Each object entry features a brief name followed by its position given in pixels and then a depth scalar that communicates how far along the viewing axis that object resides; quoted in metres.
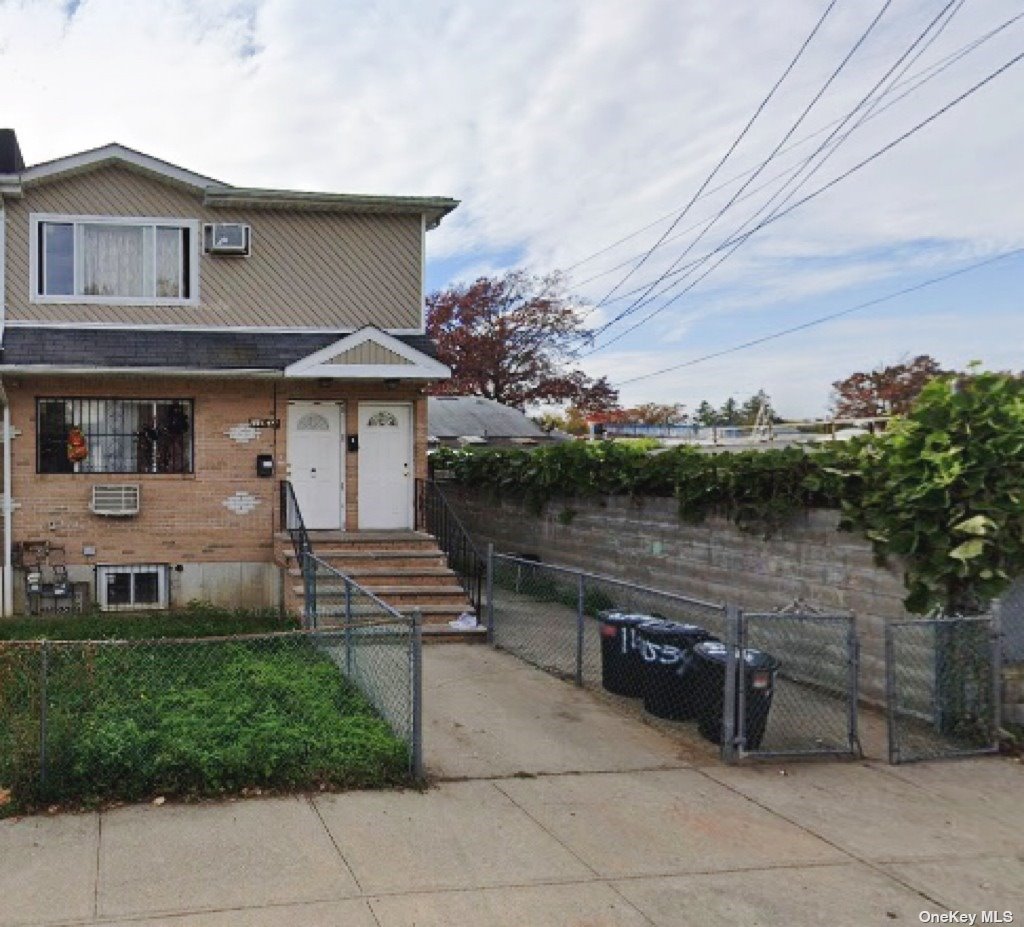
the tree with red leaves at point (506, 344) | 41.44
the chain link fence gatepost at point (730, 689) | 7.11
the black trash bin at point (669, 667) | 8.04
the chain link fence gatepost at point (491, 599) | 11.29
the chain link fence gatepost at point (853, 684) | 7.29
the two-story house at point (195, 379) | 13.44
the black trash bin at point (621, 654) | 8.62
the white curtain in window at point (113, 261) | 13.88
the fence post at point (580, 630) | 9.51
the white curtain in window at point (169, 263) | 14.16
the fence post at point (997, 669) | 7.54
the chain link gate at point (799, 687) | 7.23
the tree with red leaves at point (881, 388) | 44.06
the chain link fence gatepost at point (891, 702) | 7.11
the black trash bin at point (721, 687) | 7.23
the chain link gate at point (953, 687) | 7.53
